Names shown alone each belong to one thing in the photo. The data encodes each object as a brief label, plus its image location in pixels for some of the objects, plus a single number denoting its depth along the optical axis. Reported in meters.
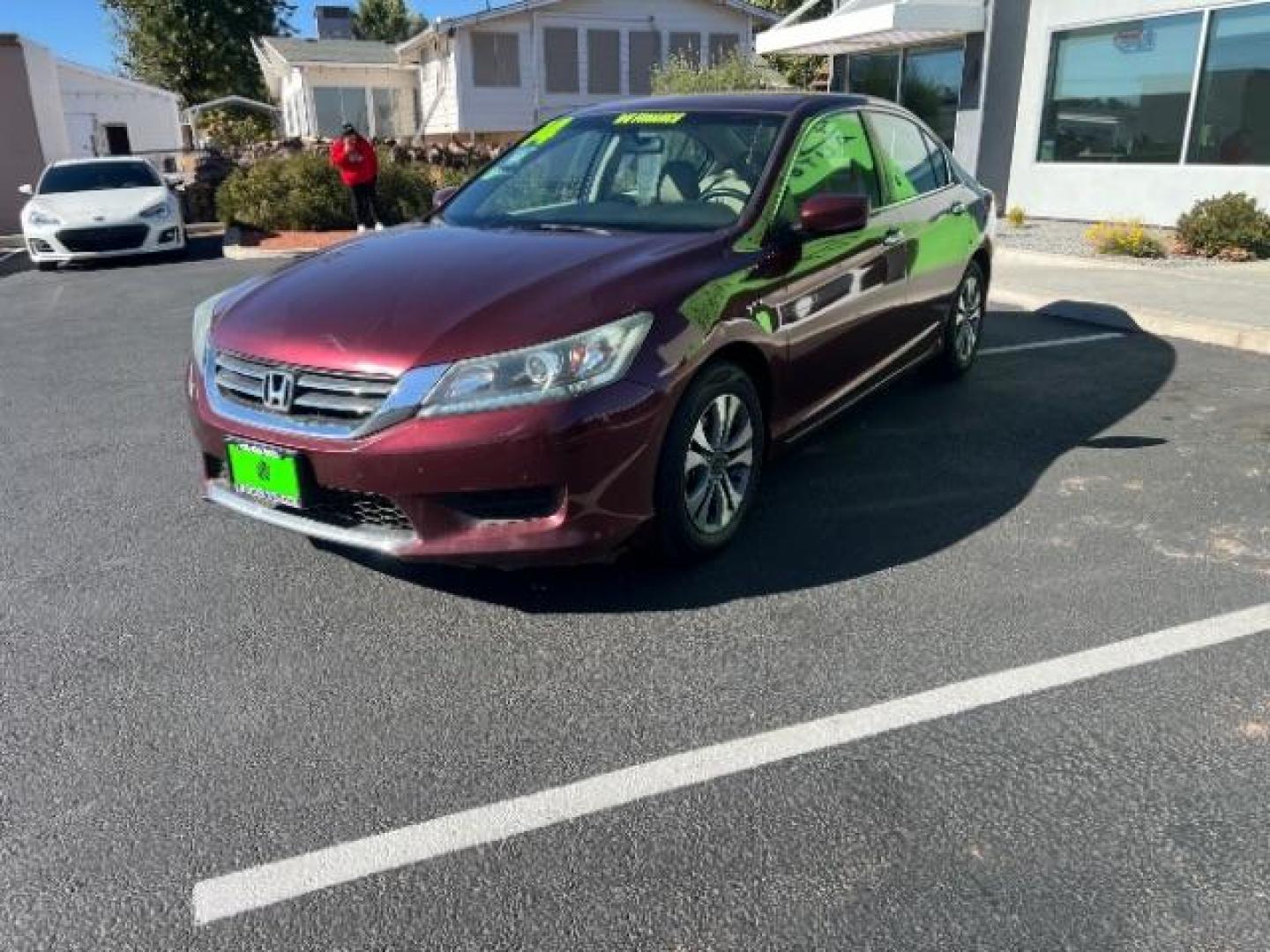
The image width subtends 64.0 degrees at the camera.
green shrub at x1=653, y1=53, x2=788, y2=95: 21.05
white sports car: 13.23
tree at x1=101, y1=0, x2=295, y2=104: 45.72
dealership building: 11.84
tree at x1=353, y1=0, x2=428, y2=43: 75.25
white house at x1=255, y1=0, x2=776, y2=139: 28.75
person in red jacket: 14.02
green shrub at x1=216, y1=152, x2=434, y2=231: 15.66
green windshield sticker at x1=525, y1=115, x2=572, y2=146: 4.88
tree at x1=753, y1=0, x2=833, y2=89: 27.25
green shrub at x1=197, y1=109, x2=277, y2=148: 38.69
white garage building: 19.95
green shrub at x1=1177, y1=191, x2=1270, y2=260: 10.68
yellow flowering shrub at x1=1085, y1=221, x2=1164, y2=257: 10.98
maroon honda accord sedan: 3.05
